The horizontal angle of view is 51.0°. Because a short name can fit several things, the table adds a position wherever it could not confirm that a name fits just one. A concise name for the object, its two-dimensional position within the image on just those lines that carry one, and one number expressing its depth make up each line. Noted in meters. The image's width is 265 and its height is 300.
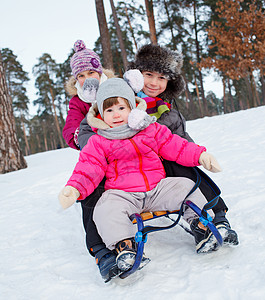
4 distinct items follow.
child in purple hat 2.62
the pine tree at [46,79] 25.59
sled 1.47
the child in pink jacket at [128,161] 1.72
